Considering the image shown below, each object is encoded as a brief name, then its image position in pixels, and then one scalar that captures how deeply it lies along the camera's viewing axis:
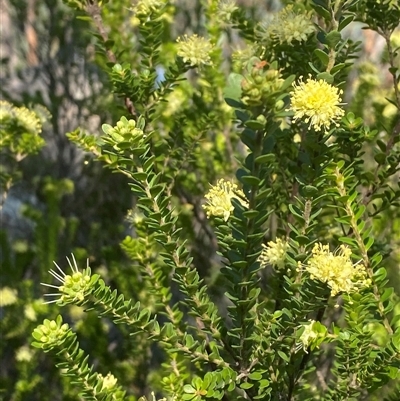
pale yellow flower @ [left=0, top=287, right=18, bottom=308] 0.88
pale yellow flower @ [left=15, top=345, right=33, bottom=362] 0.79
